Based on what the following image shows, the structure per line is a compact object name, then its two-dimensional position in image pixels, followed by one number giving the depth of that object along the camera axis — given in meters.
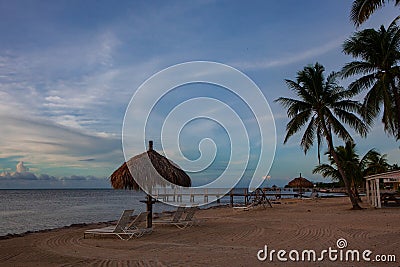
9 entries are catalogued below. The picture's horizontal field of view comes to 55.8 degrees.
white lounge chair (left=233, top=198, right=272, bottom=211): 22.73
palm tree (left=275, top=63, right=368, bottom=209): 21.67
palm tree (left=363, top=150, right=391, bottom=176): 42.69
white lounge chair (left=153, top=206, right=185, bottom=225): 13.27
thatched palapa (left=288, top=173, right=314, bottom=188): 47.50
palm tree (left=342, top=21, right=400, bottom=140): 15.90
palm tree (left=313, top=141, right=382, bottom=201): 29.20
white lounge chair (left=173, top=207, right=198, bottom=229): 13.28
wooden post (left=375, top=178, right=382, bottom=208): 21.50
